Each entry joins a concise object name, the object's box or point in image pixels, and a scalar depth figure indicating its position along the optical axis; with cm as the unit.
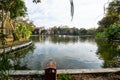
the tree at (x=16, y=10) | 1133
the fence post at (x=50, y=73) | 203
